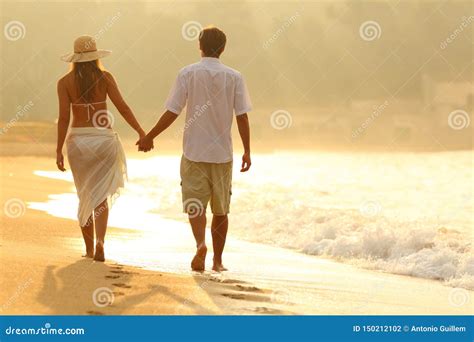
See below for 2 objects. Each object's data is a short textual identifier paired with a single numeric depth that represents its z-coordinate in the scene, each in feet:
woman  46.96
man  45.78
